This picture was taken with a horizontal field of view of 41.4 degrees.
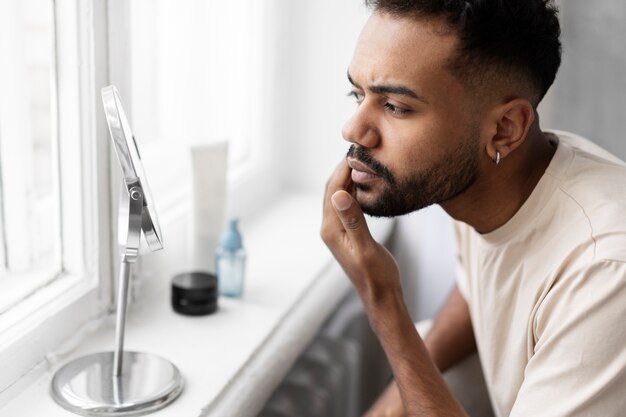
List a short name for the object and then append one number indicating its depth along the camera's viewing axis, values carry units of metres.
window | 0.95
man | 0.89
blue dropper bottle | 1.19
